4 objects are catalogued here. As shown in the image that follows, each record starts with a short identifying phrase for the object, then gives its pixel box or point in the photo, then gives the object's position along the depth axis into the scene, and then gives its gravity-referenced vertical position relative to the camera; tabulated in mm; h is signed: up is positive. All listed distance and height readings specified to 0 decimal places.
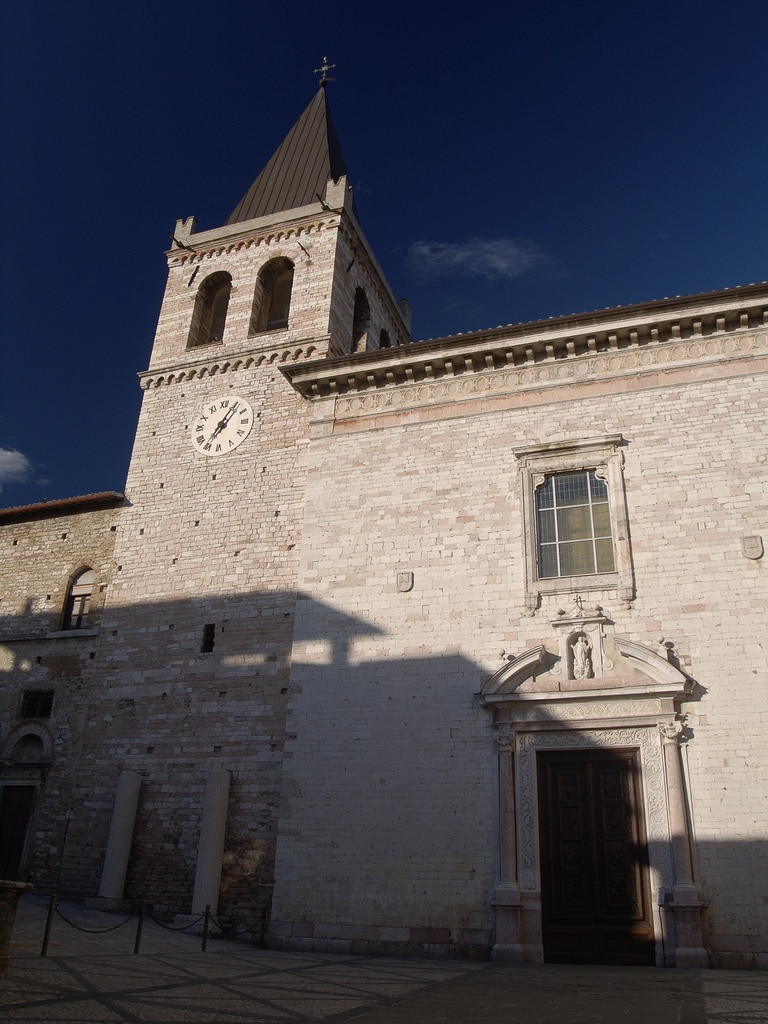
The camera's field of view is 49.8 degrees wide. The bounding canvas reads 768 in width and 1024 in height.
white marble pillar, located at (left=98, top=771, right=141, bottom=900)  13227 +288
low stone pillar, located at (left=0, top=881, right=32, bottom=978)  6219 -418
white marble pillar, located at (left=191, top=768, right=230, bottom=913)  12633 +233
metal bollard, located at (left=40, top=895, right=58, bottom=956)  8264 -759
